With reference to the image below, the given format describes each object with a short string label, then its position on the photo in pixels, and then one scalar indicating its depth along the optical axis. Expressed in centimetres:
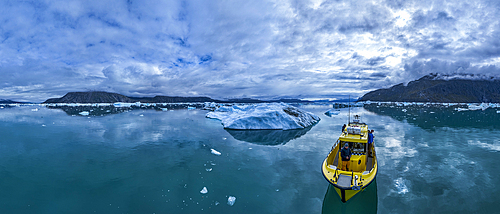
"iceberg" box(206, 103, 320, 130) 2958
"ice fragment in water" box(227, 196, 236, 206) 921
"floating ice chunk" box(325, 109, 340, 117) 5829
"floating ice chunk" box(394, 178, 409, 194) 1066
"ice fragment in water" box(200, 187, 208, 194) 1008
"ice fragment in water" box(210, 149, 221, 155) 1672
